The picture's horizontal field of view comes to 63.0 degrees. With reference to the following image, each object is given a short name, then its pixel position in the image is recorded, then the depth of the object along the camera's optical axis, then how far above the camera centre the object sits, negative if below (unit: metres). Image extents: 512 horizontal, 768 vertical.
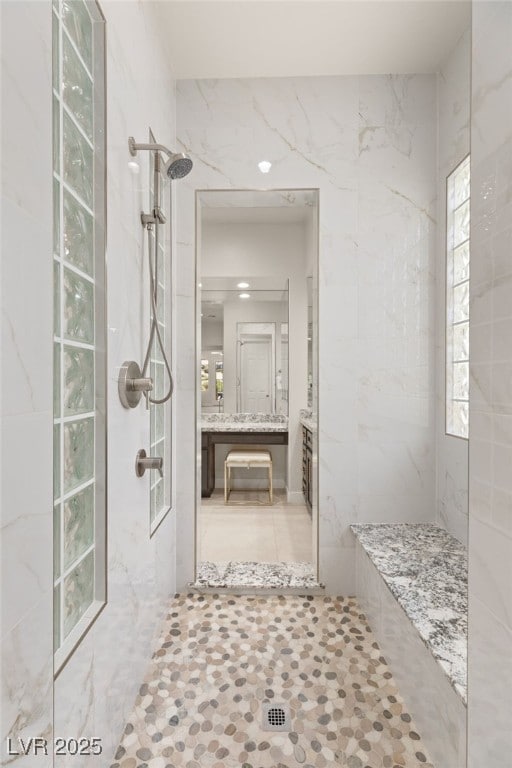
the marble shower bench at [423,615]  1.23 -0.84
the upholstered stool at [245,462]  3.86 -0.77
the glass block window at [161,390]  1.90 -0.06
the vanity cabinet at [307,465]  3.59 -0.76
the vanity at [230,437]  4.04 -0.56
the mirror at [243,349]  4.32 +0.32
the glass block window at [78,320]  1.03 +0.16
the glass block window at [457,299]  2.13 +0.42
